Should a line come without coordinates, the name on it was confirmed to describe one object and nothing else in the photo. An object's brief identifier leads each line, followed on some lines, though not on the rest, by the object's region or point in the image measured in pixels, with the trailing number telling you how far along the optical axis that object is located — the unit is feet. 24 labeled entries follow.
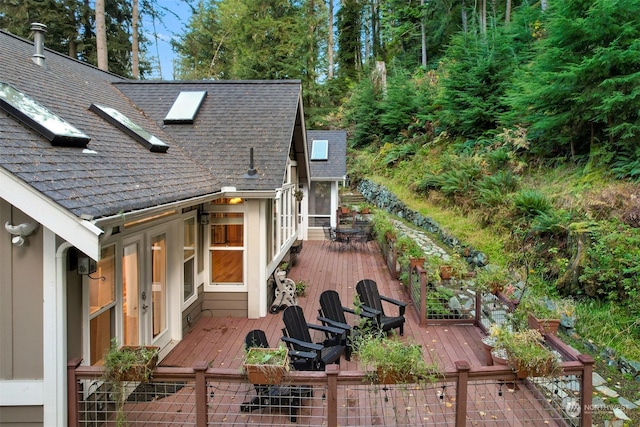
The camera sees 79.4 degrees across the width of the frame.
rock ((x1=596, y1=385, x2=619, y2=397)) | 15.49
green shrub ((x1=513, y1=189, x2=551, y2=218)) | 27.84
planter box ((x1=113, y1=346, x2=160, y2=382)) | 11.15
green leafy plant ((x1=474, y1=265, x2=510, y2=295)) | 20.34
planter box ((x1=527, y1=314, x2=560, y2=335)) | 15.53
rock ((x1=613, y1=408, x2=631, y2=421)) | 14.10
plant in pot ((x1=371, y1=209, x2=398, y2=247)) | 36.32
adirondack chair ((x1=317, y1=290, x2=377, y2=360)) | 19.26
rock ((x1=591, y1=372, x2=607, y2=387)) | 16.16
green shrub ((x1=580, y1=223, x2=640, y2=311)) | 19.77
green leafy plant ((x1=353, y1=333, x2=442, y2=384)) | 11.34
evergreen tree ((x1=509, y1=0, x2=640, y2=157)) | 26.02
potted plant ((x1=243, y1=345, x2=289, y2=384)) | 11.39
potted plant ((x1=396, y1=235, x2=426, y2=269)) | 25.94
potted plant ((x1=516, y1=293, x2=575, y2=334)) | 15.81
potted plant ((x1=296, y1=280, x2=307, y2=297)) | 28.30
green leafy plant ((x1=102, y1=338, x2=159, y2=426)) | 11.12
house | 10.77
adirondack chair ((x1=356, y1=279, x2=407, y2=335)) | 20.67
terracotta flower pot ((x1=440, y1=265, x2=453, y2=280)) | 24.76
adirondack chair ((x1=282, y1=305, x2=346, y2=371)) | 15.33
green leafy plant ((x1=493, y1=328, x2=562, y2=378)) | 11.84
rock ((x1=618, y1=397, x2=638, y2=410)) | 14.71
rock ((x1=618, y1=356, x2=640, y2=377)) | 16.53
